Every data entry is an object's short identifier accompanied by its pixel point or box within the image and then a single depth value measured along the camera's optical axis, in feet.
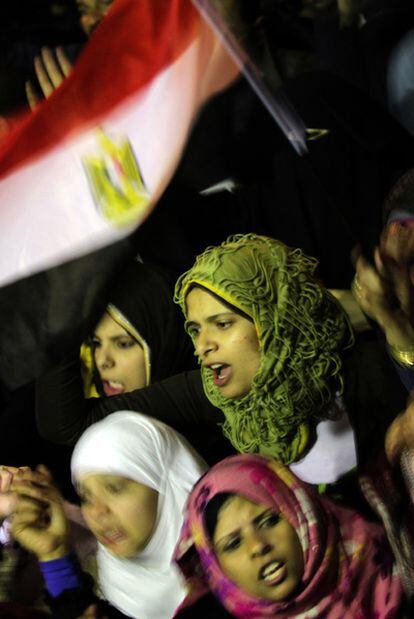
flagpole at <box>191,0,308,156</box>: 12.32
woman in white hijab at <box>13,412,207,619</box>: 11.73
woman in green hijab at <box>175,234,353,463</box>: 11.61
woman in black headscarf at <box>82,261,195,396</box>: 12.00
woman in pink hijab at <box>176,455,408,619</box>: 11.31
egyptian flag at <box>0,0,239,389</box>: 12.23
